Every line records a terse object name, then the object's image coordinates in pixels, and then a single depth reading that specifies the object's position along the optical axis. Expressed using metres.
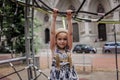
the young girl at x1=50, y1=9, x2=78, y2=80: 2.14
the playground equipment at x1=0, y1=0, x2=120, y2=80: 2.70
